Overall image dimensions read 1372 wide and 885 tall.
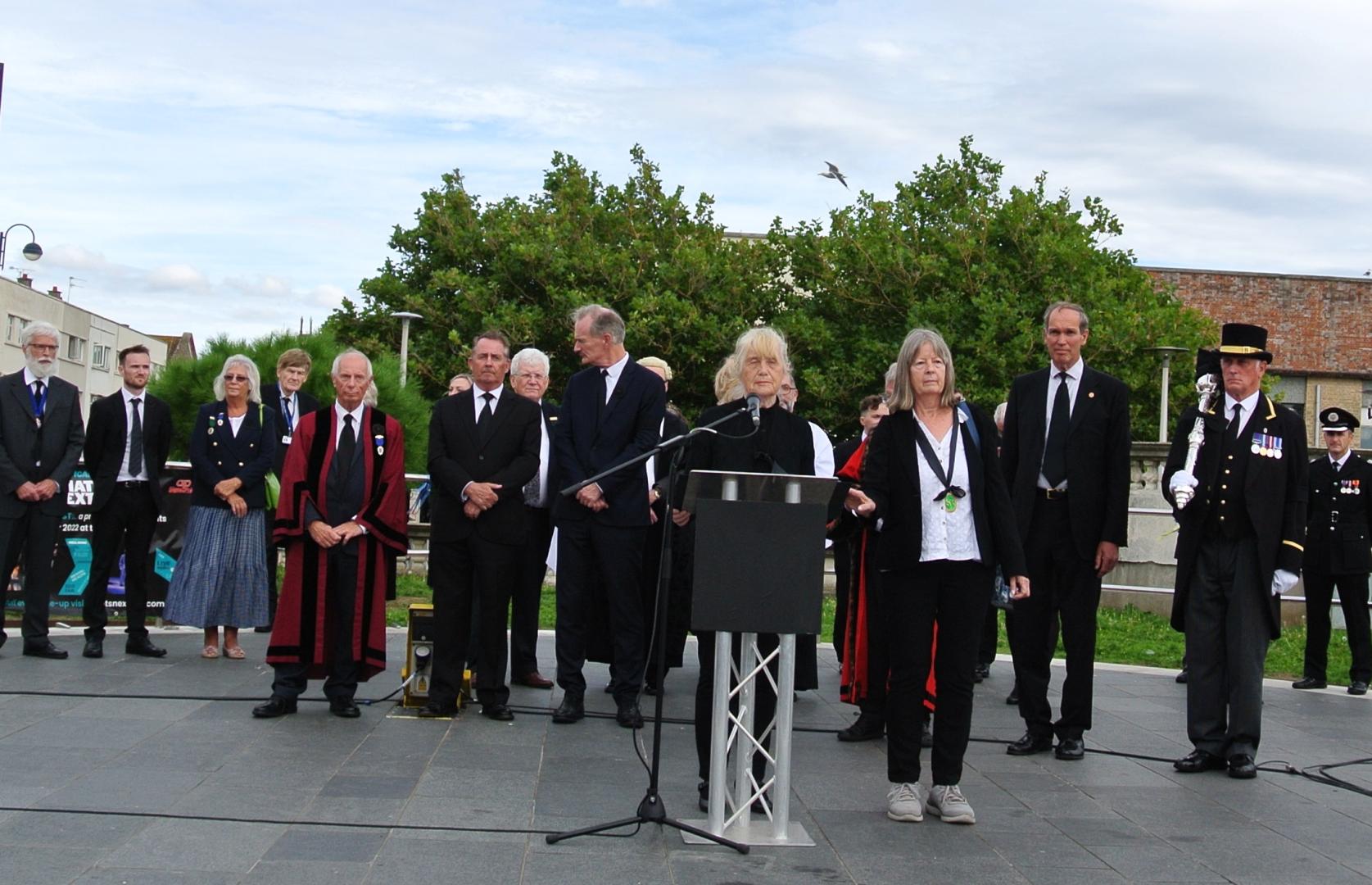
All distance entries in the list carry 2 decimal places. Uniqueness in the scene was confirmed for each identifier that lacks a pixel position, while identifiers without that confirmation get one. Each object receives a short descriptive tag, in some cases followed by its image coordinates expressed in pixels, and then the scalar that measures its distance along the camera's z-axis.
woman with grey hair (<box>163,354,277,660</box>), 9.83
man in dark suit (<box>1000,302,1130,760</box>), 7.38
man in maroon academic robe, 7.87
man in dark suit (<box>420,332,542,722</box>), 7.97
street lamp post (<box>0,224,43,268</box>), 52.31
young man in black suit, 9.91
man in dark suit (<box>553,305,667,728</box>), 7.96
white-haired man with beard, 9.67
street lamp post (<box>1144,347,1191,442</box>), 29.22
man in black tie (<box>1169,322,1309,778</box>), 7.20
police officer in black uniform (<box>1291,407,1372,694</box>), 11.00
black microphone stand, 5.26
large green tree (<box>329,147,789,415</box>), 31.06
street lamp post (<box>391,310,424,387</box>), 28.84
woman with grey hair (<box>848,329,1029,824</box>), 5.94
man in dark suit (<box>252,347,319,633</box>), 10.40
